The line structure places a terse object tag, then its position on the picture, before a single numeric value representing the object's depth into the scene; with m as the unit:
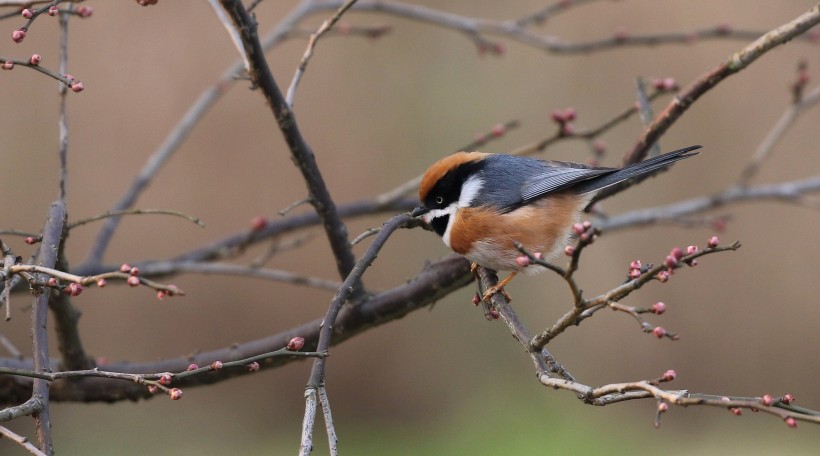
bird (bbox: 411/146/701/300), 5.86
